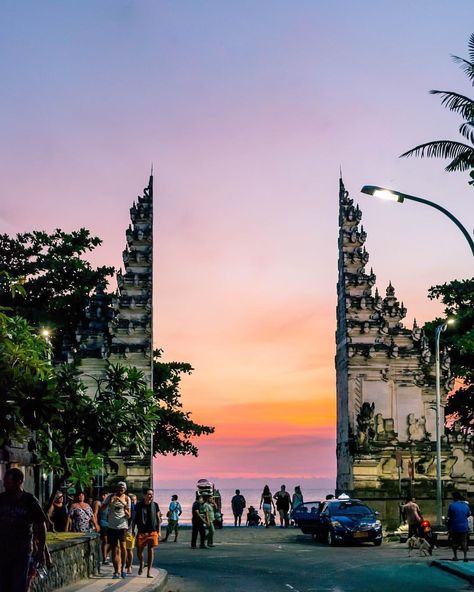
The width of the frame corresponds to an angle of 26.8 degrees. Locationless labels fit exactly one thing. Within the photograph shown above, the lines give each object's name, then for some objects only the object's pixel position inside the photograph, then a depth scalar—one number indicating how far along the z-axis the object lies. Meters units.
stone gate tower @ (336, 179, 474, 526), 51.25
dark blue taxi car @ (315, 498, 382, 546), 34.69
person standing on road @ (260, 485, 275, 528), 49.22
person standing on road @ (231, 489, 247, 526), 52.44
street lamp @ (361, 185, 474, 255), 22.23
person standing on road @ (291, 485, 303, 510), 52.25
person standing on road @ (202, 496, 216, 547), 35.25
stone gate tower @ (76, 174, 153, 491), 53.91
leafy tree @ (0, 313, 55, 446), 15.86
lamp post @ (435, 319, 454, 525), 40.78
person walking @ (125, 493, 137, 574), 22.61
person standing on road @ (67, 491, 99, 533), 24.16
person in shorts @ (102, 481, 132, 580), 21.88
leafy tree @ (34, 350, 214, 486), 24.80
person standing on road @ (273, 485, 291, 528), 49.62
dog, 29.66
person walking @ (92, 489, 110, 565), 23.02
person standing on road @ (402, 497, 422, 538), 30.58
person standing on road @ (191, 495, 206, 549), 35.12
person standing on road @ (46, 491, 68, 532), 26.97
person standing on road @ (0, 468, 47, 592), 11.06
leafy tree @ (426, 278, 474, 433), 57.16
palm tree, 26.00
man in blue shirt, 25.97
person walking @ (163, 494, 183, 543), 40.25
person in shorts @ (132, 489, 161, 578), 22.34
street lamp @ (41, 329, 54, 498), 32.43
